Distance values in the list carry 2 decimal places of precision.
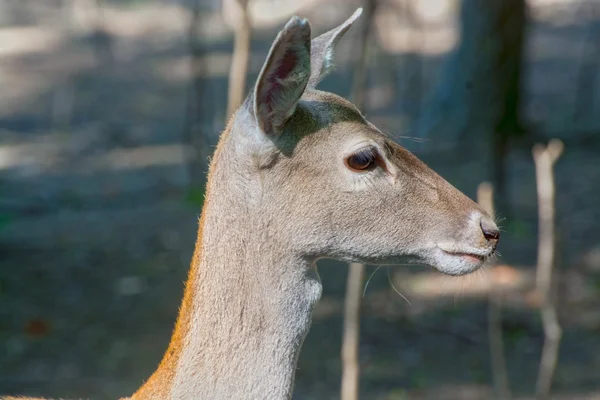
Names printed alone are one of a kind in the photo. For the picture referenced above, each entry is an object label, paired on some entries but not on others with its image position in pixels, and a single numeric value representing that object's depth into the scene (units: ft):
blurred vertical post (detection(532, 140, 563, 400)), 31.19
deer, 21.72
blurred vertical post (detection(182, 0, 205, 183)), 73.25
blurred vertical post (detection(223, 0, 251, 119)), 34.78
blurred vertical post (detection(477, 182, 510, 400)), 33.81
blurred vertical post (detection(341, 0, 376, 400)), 33.81
